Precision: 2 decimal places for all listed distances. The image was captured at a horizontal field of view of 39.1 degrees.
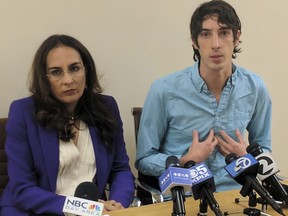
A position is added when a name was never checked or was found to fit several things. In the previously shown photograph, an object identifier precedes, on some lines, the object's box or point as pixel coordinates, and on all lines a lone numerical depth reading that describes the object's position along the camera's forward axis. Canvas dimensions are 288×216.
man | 1.93
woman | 1.70
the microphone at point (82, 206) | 1.15
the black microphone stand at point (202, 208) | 1.35
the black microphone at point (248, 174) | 1.27
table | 1.47
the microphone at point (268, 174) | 1.38
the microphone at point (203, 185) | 1.23
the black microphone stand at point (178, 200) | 1.15
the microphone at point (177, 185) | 1.16
